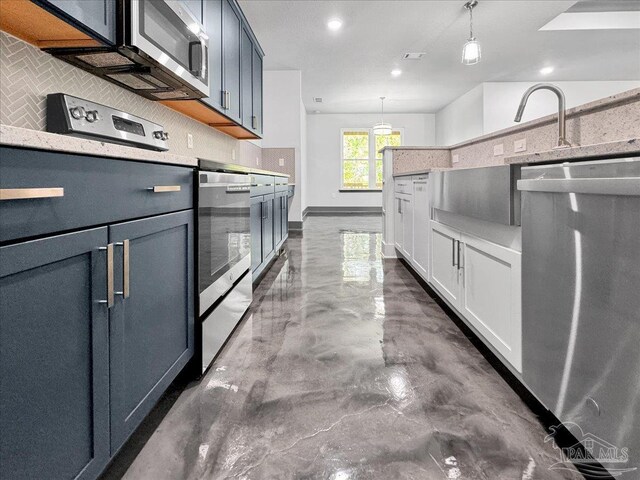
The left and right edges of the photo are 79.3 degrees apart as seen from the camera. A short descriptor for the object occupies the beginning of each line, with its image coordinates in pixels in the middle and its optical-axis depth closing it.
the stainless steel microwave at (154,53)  1.55
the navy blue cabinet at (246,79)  3.55
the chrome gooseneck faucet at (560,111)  1.79
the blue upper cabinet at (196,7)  2.24
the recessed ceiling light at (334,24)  4.74
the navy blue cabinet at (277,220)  4.19
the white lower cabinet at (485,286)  1.48
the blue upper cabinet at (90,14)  1.21
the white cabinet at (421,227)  2.91
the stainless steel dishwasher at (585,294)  0.88
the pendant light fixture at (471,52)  3.78
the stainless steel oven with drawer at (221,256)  1.69
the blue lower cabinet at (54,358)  0.70
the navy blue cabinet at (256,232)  3.03
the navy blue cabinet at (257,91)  4.04
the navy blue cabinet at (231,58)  2.97
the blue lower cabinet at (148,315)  1.04
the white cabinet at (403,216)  3.54
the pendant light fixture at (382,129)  8.62
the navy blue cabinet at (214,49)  2.59
